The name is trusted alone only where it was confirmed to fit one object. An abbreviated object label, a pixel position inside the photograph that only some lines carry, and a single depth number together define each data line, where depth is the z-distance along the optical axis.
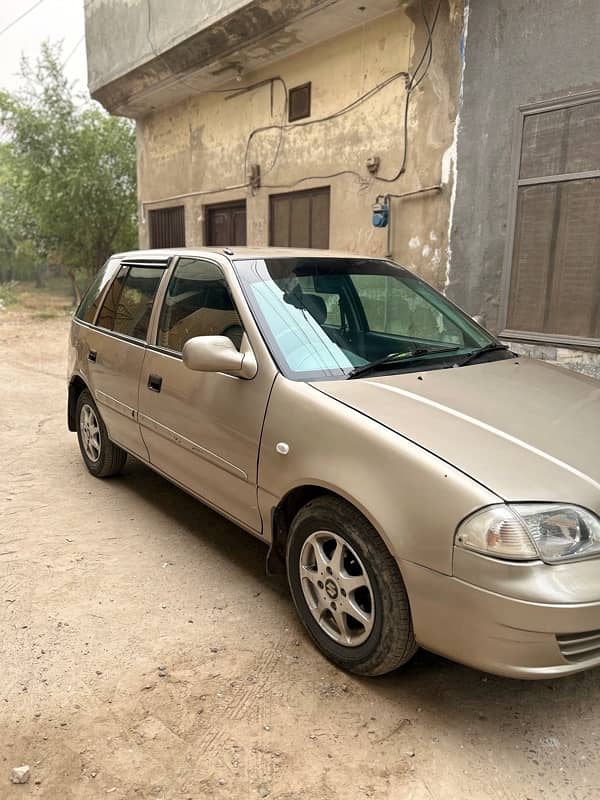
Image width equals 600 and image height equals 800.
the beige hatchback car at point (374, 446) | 2.09
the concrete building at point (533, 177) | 5.79
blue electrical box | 7.65
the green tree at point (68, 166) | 17.77
